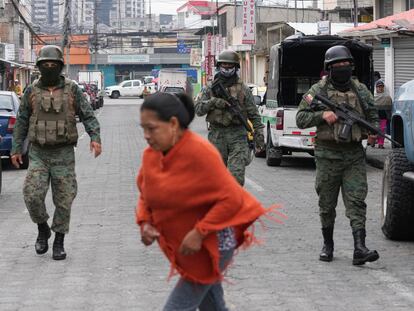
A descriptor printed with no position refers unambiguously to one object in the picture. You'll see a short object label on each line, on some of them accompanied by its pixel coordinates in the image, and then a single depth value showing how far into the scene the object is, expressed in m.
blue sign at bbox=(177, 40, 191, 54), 87.01
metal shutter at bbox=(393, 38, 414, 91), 24.67
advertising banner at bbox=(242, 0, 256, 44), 41.53
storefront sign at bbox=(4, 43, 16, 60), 57.62
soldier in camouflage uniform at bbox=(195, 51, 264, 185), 9.37
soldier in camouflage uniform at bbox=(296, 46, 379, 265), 7.73
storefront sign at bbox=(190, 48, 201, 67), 70.69
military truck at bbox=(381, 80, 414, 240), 8.45
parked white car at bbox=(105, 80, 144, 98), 84.50
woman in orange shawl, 4.11
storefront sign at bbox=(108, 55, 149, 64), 104.94
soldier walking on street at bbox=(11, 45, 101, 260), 8.09
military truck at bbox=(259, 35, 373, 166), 17.17
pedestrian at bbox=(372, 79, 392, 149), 20.69
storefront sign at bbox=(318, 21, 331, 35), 27.28
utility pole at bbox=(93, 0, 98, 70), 76.18
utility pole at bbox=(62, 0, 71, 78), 53.56
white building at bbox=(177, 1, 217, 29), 100.81
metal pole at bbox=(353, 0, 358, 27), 30.09
